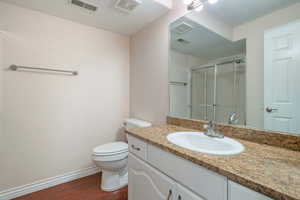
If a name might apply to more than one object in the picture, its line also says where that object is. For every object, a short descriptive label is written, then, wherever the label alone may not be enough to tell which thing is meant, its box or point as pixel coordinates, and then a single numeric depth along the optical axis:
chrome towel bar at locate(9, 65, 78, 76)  1.41
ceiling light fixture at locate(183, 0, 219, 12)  1.21
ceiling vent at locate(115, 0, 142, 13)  1.39
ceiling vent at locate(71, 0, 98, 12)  1.41
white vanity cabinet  0.54
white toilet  1.46
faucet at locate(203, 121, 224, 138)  0.99
